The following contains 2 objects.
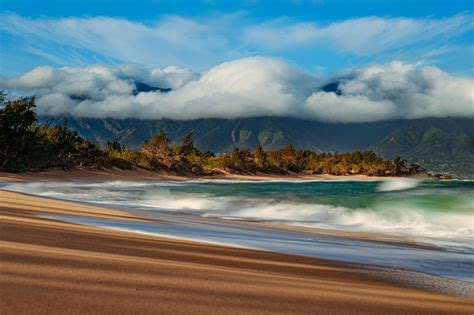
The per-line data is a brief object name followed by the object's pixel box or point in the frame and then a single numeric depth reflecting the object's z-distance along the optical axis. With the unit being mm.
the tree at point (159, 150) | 78938
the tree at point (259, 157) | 99562
